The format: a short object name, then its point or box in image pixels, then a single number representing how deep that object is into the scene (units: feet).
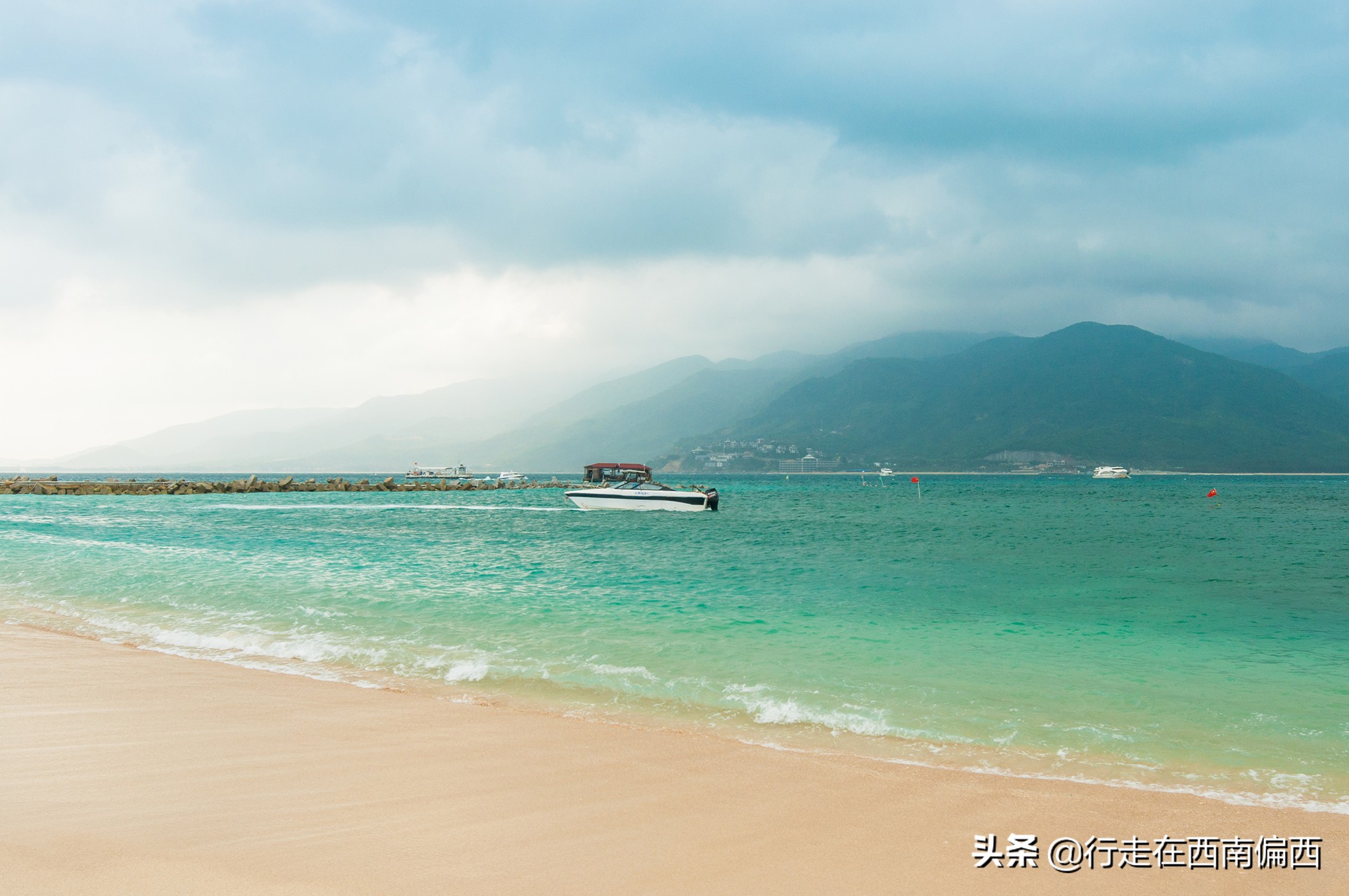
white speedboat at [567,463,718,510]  188.34
